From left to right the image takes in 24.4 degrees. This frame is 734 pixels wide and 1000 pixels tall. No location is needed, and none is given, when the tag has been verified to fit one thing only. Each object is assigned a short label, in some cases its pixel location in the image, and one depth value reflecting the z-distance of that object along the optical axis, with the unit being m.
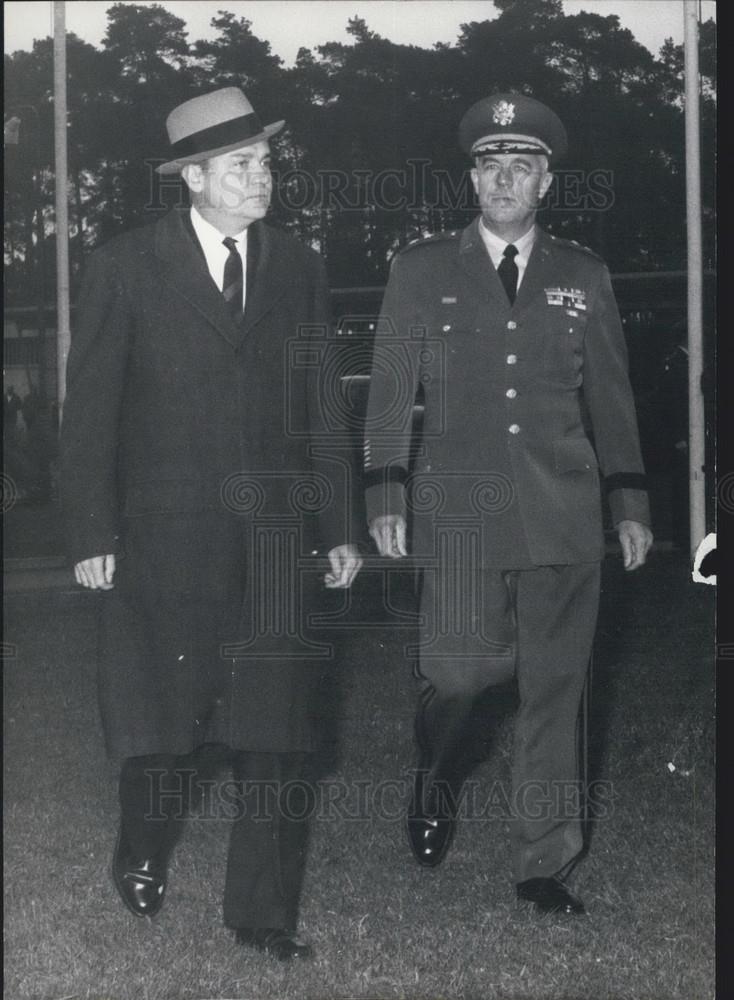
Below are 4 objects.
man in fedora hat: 4.50
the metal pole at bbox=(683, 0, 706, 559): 4.57
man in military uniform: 4.86
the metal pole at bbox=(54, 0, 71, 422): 4.44
